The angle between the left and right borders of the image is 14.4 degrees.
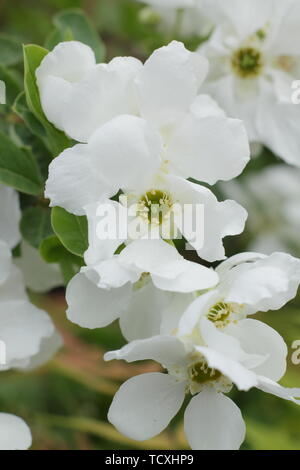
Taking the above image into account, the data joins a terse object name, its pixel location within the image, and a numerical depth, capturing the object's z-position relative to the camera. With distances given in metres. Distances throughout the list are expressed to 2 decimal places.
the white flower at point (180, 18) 0.32
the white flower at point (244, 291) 0.25
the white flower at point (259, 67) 0.31
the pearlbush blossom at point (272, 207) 0.46
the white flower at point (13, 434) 0.27
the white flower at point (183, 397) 0.26
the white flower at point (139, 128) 0.25
